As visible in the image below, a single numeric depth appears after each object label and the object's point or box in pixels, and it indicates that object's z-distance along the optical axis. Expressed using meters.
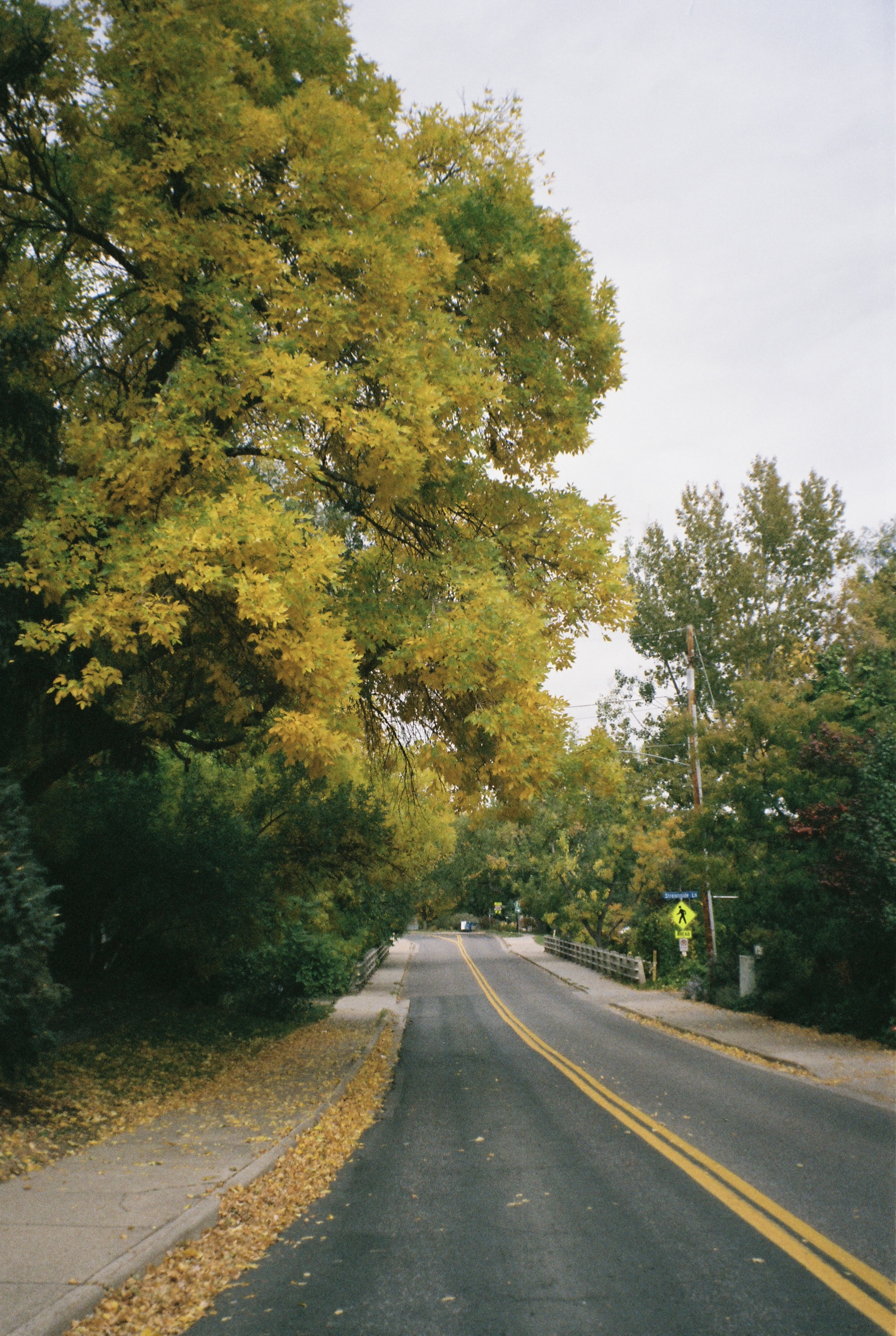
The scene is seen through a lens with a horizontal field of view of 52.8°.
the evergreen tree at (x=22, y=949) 7.31
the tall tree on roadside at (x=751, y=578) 35.59
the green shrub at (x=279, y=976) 19.58
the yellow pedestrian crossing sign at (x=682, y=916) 23.27
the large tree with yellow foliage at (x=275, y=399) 8.08
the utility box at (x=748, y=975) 20.75
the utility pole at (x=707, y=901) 22.72
